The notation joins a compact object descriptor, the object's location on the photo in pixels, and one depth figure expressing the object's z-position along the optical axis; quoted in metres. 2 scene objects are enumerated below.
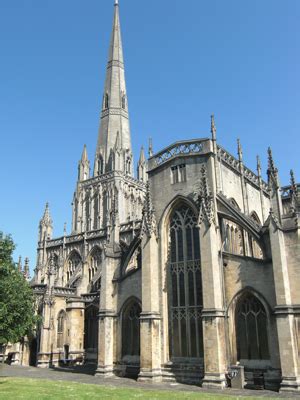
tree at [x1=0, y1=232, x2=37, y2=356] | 19.59
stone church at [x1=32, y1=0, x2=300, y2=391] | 18.84
